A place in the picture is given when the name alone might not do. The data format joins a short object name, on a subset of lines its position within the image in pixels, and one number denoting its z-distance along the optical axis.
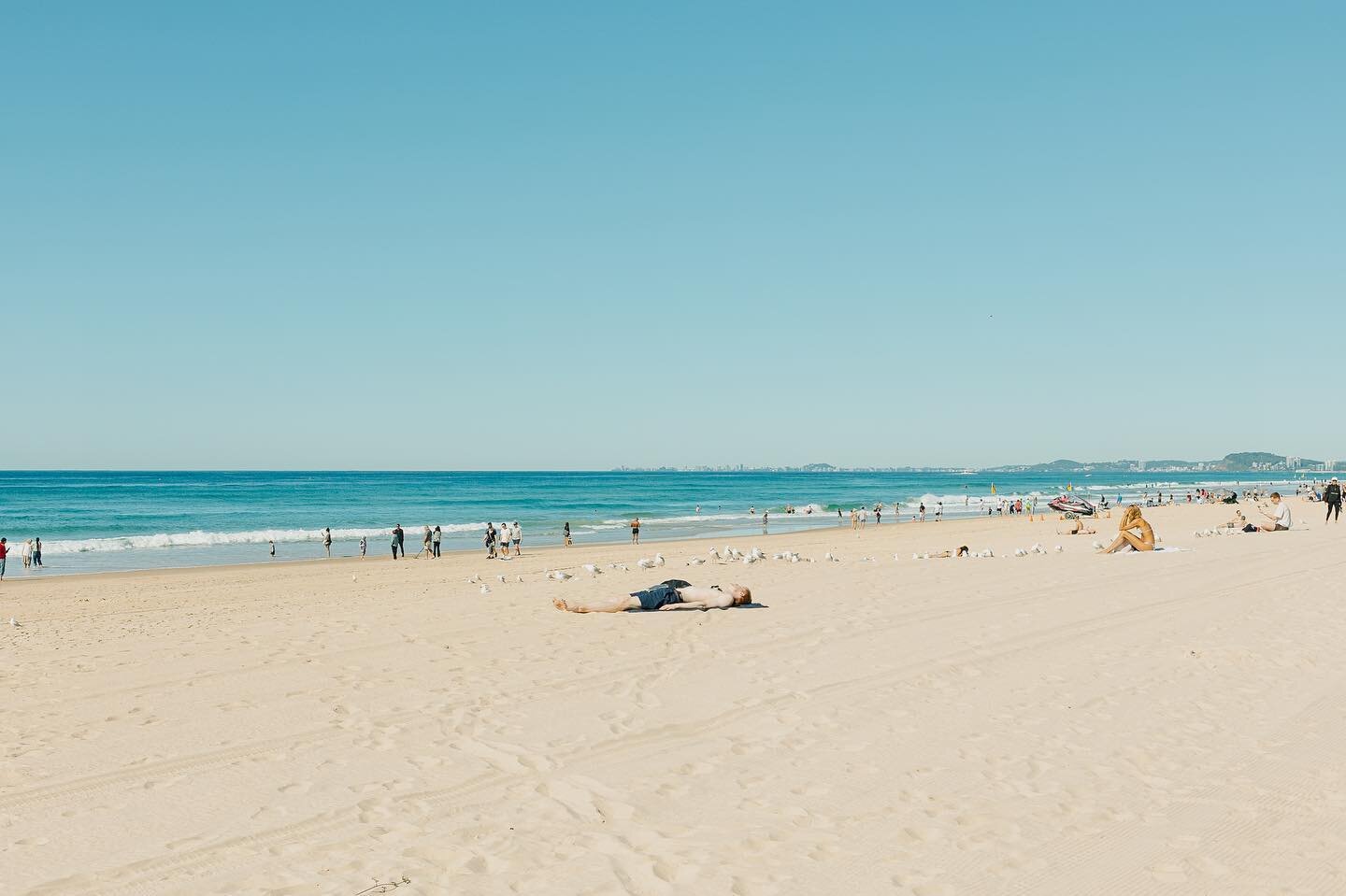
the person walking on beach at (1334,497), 35.00
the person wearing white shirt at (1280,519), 27.70
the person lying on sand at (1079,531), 33.62
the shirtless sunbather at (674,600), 13.25
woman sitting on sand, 21.00
